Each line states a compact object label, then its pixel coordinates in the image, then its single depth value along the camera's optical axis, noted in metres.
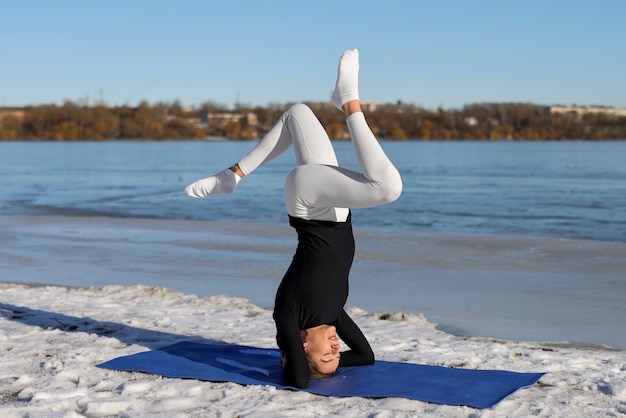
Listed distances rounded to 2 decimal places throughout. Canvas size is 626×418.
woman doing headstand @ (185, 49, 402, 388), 4.74
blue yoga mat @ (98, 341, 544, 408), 4.73
